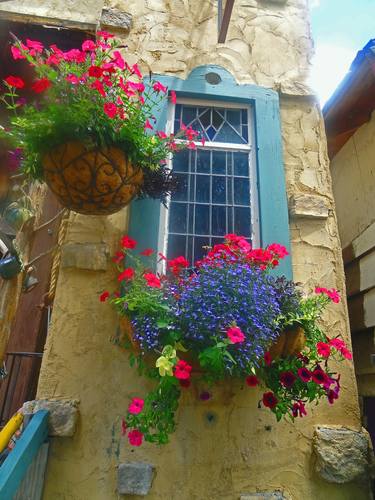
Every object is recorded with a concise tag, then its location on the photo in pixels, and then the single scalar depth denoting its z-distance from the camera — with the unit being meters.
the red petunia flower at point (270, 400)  2.07
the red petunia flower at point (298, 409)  2.08
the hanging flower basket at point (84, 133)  2.09
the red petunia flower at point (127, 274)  2.20
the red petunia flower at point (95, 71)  2.11
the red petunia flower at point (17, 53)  2.16
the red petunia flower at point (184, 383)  2.05
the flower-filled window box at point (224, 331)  1.89
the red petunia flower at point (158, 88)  2.51
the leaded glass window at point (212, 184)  2.81
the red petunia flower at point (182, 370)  1.80
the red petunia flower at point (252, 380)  2.10
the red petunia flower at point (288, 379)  2.10
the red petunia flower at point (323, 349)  2.17
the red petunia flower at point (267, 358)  2.11
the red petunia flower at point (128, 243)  2.35
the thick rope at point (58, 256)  2.70
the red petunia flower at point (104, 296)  2.27
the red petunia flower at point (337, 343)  2.20
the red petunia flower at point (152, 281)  2.10
